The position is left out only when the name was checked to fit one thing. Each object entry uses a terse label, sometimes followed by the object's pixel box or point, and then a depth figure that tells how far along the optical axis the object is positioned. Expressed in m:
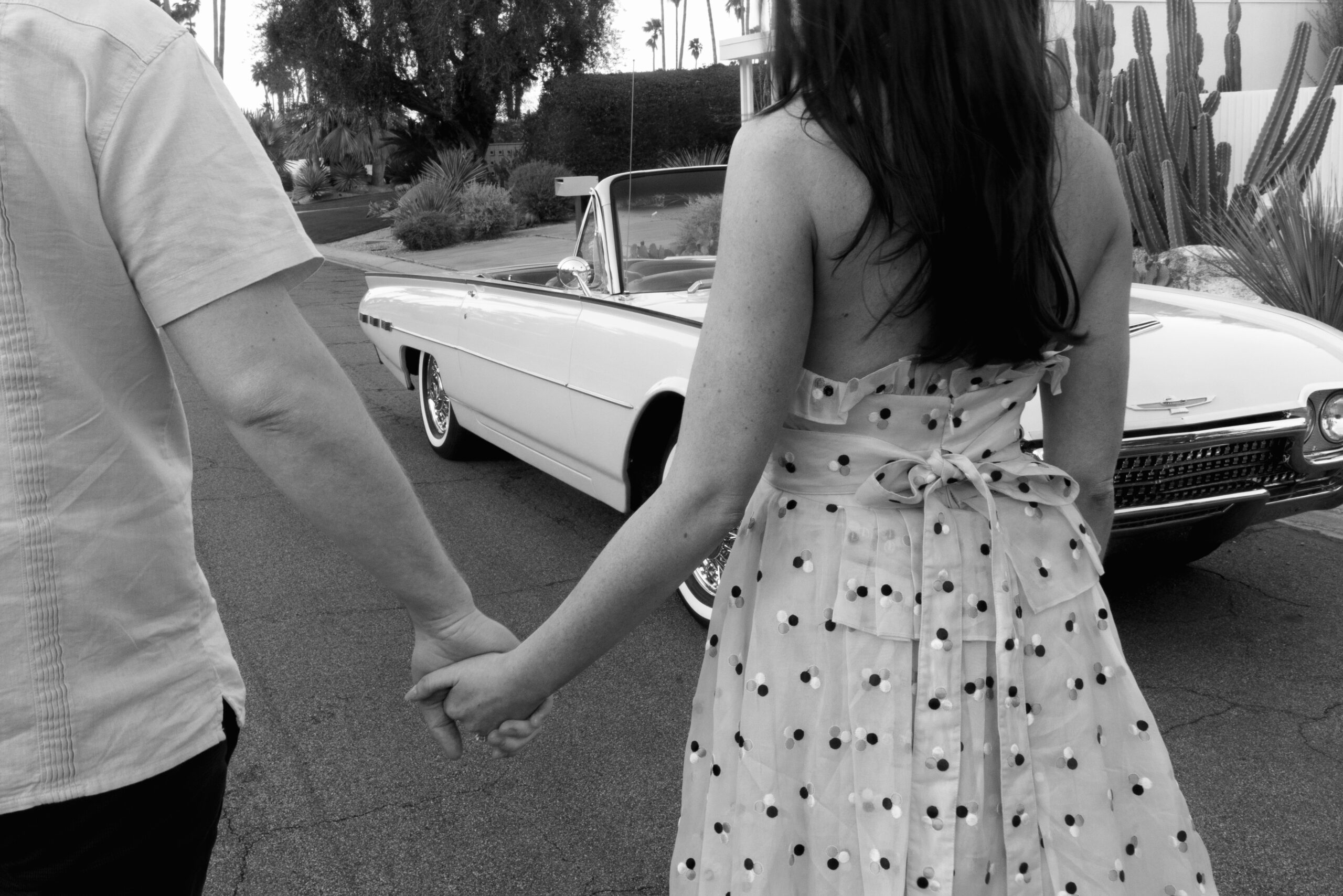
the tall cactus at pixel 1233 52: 11.97
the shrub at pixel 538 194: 24.17
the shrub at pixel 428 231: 21.44
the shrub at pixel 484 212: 22.00
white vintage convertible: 3.73
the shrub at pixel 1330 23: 15.82
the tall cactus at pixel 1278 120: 10.20
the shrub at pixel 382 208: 26.94
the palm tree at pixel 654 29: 70.81
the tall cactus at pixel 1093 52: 11.39
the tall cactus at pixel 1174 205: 9.87
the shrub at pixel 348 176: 39.66
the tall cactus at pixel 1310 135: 9.92
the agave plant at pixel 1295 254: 6.91
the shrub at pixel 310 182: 37.91
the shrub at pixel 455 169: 23.80
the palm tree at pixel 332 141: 37.16
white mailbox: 5.26
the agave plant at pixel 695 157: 20.75
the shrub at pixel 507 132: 30.28
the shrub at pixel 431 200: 22.33
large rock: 8.63
